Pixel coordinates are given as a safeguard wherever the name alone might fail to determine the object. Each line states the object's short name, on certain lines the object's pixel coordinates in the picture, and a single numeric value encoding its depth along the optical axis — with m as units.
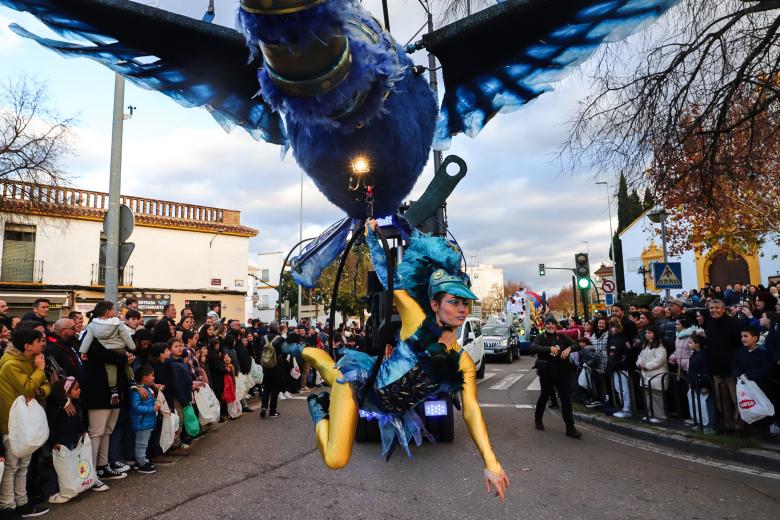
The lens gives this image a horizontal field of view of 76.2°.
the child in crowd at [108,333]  4.94
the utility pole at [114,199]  5.85
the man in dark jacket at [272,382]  8.02
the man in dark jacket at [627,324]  7.98
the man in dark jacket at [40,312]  5.29
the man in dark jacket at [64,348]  4.75
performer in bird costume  2.40
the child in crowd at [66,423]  4.36
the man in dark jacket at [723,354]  6.05
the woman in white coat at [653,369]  7.09
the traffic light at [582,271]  11.74
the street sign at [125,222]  6.01
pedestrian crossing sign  9.50
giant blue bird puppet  1.63
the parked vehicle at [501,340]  17.47
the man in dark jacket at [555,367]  6.78
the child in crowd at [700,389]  6.27
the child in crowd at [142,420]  5.26
